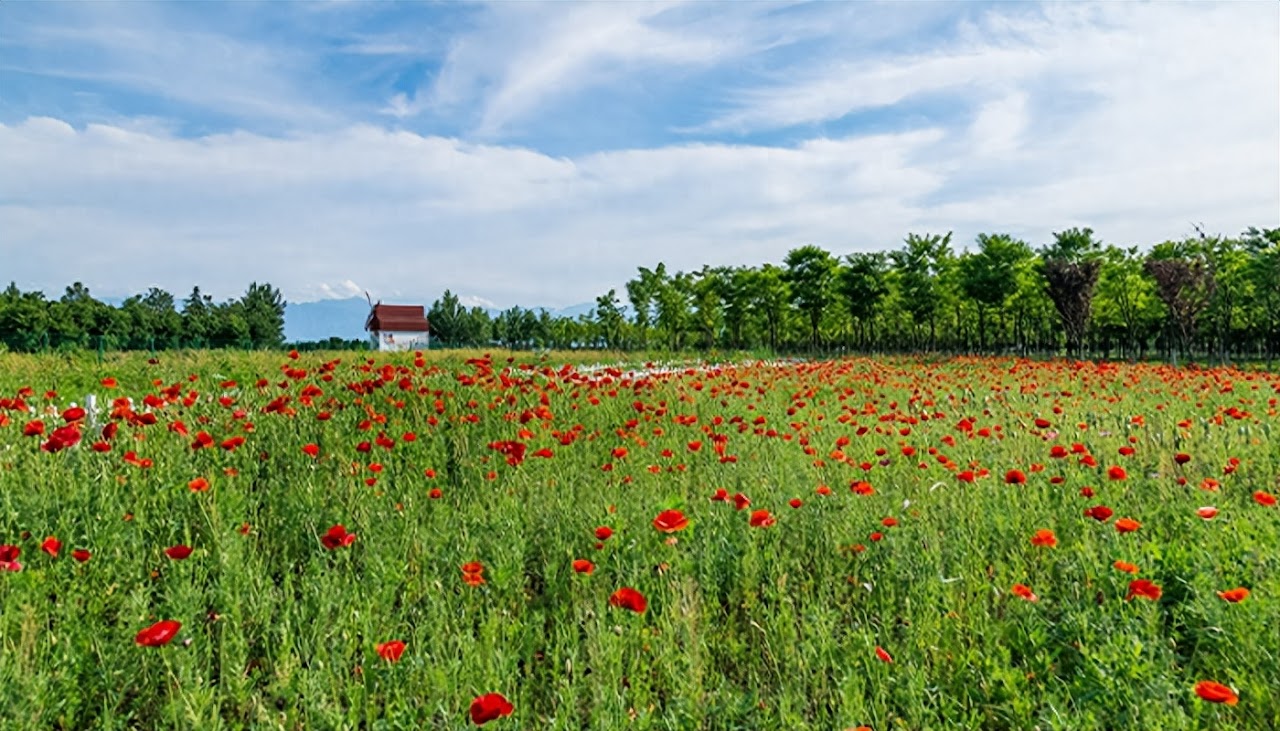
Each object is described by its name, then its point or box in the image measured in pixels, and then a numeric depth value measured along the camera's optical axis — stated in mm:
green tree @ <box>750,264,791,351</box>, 47281
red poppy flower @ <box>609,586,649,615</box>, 2326
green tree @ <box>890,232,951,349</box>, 41125
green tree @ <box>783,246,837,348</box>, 43562
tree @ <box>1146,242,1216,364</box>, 26297
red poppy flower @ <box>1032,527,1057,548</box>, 2846
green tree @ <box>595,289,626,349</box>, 70375
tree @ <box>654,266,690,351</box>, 55094
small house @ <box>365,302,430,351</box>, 84250
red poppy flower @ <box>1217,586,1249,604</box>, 2396
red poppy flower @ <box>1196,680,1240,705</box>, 1799
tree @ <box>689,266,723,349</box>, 52406
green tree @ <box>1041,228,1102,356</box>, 28984
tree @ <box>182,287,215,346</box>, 68500
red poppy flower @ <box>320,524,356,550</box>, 2744
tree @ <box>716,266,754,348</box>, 49062
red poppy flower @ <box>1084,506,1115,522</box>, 2824
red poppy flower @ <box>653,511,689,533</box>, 2875
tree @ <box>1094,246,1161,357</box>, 36031
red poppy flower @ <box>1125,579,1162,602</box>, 2430
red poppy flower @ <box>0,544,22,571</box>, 2418
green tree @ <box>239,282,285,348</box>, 80688
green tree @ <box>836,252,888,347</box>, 41406
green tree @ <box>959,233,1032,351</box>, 34688
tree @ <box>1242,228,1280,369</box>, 27125
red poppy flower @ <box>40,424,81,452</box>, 3252
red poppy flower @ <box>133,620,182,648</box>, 2023
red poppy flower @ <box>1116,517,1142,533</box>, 2736
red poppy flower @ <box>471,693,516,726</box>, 1758
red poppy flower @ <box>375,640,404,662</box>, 2131
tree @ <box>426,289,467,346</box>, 88000
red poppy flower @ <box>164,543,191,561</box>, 2439
